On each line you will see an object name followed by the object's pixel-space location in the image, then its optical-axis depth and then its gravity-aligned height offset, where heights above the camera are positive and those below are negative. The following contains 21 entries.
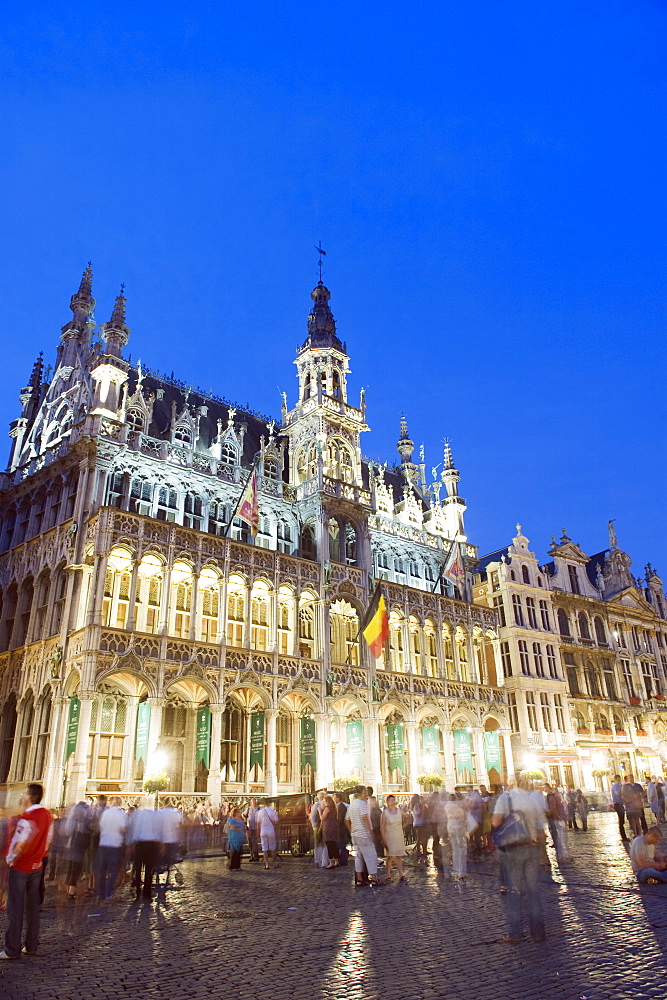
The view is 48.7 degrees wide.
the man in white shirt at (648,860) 14.47 -0.84
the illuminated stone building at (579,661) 53.38 +11.51
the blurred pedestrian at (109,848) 14.64 -0.35
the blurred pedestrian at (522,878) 9.80 -0.74
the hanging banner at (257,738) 34.88 +3.78
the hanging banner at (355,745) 40.09 +3.87
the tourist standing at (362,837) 15.55 -0.30
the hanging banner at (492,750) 47.16 +4.03
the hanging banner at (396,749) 42.06 +3.78
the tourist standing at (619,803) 22.79 +0.34
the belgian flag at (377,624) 39.06 +9.67
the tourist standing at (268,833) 21.50 -0.23
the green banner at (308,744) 37.12 +3.72
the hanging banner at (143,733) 31.31 +3.76
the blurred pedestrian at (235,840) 20.75 -0.38
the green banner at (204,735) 32.88 +3.75
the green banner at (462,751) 46.31 +3.93
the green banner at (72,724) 30.31 +4.00
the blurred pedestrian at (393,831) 16.38 -0.20
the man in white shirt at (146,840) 14.97 -0.23
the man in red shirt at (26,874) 9.75 -0.53
